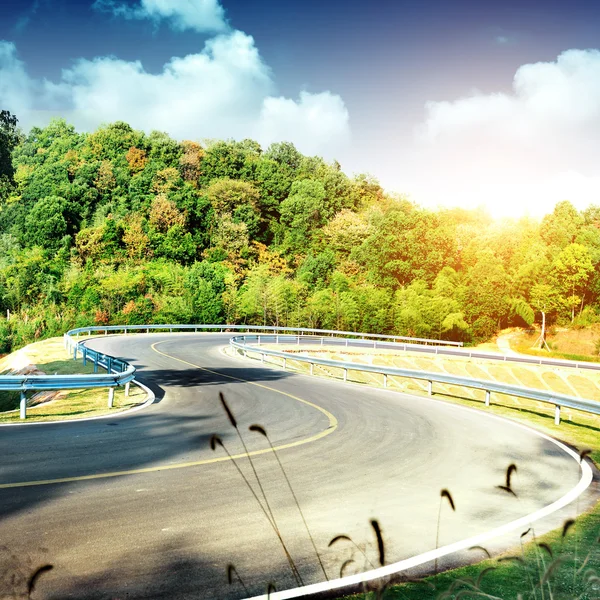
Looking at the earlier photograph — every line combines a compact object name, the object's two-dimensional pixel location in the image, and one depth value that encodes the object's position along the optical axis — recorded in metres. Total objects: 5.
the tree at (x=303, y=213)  83.69
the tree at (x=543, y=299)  63.25
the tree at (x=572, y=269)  64.06
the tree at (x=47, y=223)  69.31
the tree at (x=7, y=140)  29.83
